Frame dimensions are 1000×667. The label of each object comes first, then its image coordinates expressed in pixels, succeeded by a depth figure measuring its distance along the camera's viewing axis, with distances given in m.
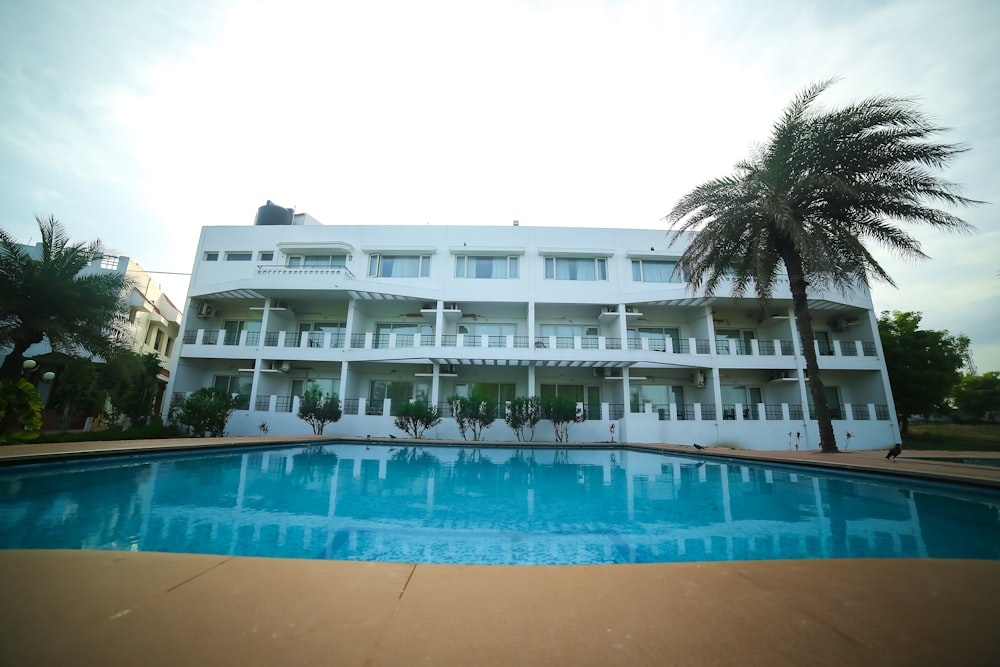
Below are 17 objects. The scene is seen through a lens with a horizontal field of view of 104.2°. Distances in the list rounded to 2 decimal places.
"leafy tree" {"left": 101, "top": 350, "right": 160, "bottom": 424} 13.19
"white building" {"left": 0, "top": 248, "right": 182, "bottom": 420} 19.95
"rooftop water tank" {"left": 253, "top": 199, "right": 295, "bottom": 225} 21.88
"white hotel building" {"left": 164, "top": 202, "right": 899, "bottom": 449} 17.05
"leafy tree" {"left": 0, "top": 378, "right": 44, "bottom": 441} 8.73
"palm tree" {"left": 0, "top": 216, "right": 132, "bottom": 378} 11.94
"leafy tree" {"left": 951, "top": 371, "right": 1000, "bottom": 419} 24.95
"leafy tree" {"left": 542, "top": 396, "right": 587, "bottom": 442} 15.83
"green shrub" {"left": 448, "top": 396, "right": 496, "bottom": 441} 16.02
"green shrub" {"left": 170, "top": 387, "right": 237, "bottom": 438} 14.38
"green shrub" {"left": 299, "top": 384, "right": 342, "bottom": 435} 16.08
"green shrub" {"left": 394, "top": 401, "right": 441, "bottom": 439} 16.00
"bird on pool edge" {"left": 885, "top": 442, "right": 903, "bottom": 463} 9.12
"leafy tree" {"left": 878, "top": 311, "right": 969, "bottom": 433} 19.53
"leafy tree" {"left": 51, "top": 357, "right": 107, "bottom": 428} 13.30
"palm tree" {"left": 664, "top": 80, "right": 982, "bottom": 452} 10.61
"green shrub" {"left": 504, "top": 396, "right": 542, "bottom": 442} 16.08
